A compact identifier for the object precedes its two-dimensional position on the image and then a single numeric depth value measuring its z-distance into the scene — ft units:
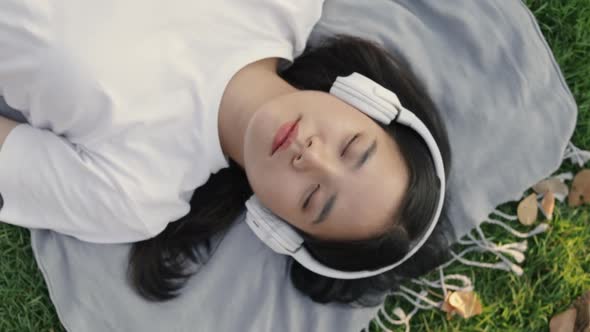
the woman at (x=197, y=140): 5.17
